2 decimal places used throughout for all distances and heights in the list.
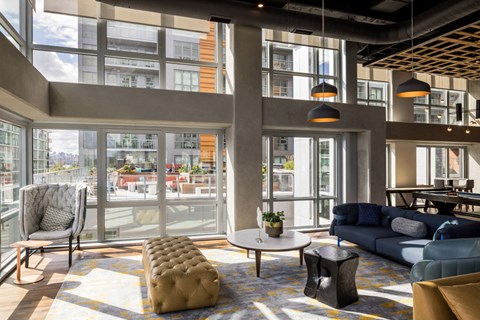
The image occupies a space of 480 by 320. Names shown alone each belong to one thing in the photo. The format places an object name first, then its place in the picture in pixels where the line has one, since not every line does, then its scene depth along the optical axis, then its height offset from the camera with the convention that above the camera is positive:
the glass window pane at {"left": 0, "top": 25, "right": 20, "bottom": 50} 4.80 +2.04
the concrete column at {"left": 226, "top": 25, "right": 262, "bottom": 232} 6.52 +0.71
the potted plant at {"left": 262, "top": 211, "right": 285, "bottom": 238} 5.00 -0.98
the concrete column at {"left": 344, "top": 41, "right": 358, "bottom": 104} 7.83 +2.16
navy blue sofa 4.64 -1.21
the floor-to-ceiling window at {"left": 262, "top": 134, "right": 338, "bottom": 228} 7.41 -0.38
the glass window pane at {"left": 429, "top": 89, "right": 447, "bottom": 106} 12.06 +2.35
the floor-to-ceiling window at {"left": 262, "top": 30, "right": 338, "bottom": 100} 7.45 +2.25
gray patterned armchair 5.13 -0.82
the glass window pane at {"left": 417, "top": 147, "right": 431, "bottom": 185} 11.97 -0.22
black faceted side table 3.64 -1.34
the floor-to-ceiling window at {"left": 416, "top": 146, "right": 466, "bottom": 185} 11.98 -0.11
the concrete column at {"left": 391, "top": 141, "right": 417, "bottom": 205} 11.05 -0.13
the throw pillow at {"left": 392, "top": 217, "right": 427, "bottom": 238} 4.99 -1.07
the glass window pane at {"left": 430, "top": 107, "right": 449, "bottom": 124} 11.99 +1.67
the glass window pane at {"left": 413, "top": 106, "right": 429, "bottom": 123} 11.65 +1.68
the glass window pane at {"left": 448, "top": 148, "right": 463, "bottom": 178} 12.27 -0.10
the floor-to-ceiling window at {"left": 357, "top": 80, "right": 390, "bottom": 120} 10.97 +2.32
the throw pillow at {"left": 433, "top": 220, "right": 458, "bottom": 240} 4.35 -0.99
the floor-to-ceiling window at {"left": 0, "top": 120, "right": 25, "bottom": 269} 4.97 -0.29
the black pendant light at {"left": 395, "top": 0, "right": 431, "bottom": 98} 4.40 +0.98
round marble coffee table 4.46 -1.18
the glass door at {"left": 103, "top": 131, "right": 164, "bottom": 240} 6.50 -0.46
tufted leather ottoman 3.45 -1.32
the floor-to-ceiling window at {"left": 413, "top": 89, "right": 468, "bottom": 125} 11.77 +1.98
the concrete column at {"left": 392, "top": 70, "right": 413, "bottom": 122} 11.11 +1.90
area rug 3.47 -1.62
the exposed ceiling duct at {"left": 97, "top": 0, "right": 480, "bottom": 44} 5.21 +2.55
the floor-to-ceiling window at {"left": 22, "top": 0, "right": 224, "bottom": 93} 6.04 +2.26
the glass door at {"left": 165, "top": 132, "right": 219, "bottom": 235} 6.86 -0.46
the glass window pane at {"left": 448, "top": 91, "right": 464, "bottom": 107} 12.46 +2.43
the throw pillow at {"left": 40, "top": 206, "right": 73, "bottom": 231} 5.56 -0.98
